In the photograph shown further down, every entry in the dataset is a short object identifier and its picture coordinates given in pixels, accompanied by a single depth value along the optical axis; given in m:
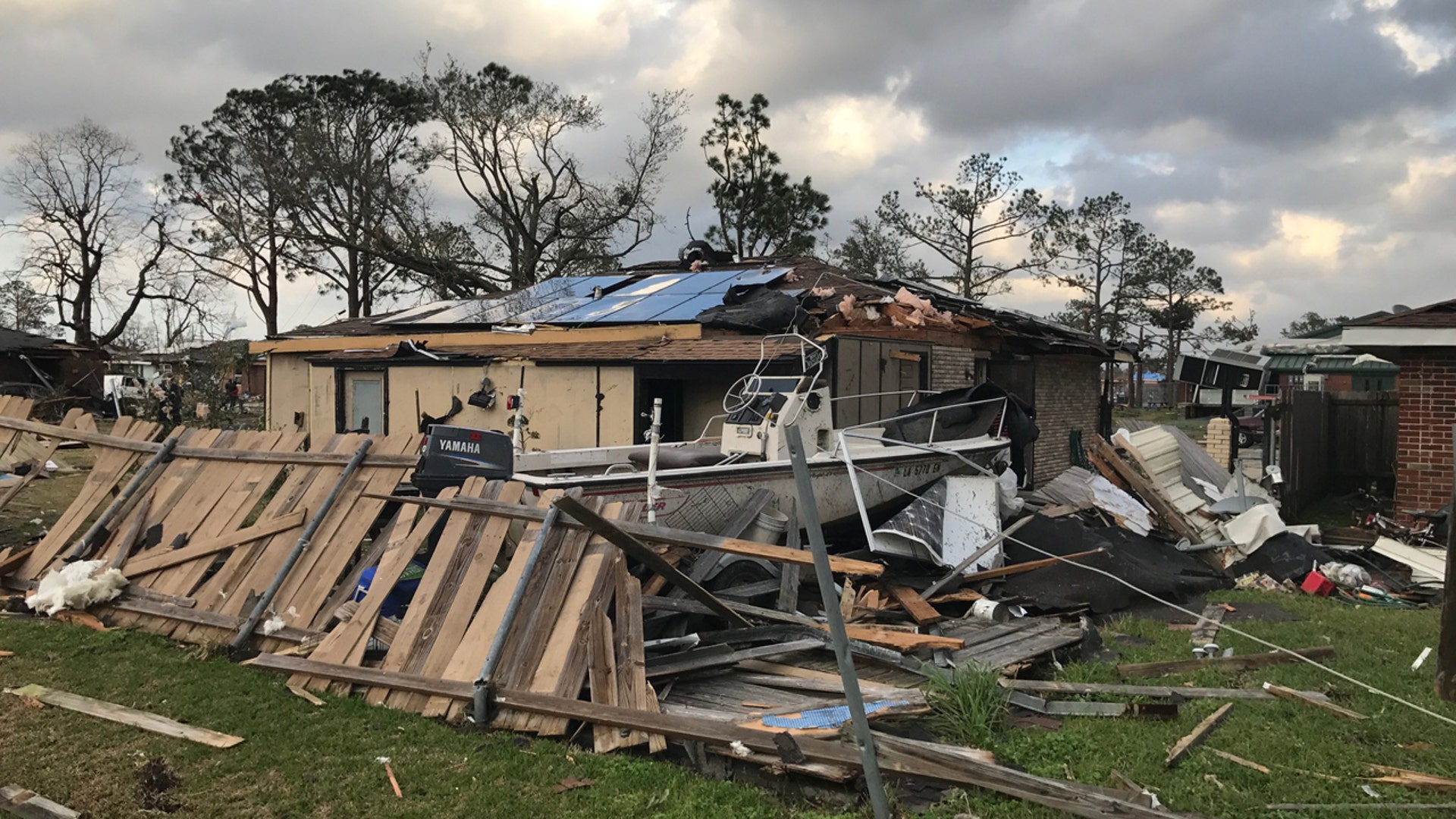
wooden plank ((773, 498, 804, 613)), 6.45
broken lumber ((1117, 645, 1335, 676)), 5.55
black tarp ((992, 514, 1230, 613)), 7.23
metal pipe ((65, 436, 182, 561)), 6.95
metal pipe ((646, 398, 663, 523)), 6.49
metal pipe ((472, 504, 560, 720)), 4.66
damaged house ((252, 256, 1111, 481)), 10.88
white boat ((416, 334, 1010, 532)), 6.89
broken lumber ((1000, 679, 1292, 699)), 5.05
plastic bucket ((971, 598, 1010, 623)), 6.87
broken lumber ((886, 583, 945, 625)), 6.63
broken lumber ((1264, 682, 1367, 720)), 4.75
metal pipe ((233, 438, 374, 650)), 5.77
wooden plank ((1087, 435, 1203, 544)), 9.82
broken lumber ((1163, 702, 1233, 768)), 4.21
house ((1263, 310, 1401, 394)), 21.11
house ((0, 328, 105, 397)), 28.78
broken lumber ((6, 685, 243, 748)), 4.50
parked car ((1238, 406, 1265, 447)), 23.84
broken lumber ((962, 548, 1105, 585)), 7.31
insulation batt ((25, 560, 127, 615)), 6.45
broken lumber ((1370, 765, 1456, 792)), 3.88
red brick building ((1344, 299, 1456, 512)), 9.14
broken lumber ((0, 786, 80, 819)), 3.67
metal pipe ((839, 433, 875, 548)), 7.49
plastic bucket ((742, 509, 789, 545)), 7.39
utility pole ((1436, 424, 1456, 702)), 4.62
